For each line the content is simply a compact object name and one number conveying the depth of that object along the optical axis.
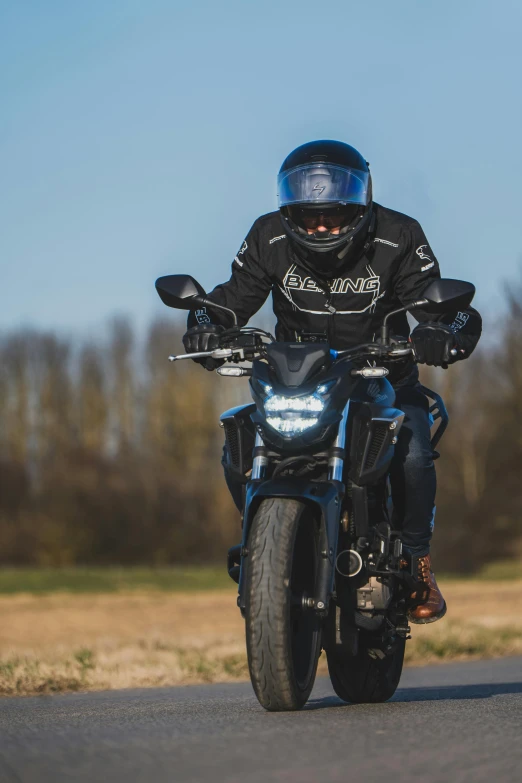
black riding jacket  12.01
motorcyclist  11.55
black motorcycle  9.23
